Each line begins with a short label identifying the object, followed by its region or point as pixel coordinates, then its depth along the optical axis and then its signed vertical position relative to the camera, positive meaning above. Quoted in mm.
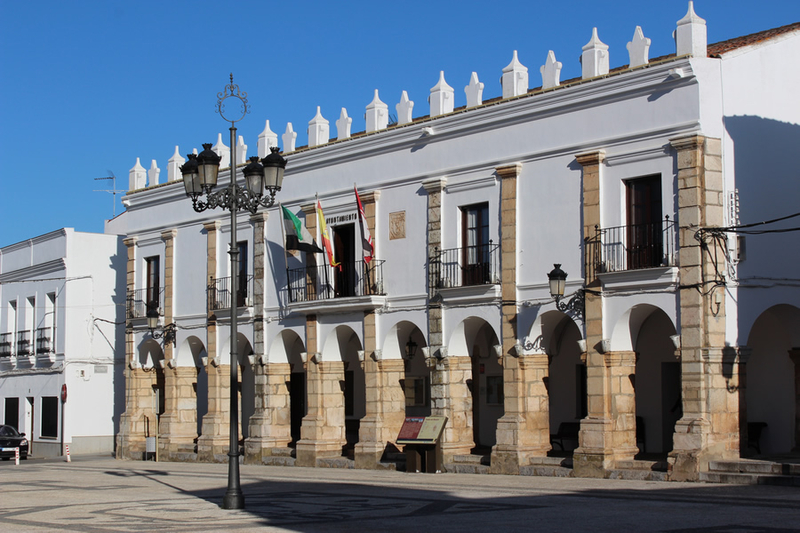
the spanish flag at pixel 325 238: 24250 +2361
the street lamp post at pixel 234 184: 14734 +2227
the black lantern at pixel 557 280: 19484 +1131
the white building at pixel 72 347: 34812 -164
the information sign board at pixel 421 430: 21281 -1767
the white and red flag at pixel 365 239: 23594 +2279
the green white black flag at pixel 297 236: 24156 +2415
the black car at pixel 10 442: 33812 -3218
